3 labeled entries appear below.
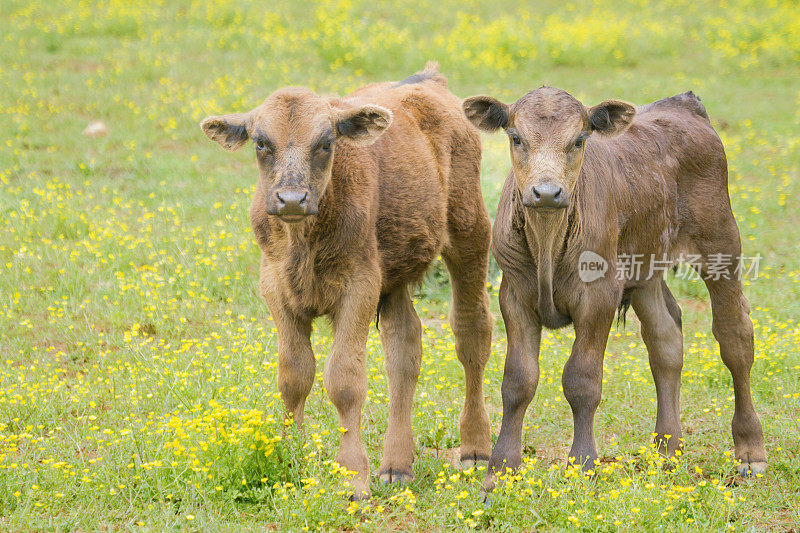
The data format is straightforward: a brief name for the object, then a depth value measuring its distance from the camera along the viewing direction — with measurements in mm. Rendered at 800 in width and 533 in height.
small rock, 27953
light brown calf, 11008
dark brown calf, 11211
